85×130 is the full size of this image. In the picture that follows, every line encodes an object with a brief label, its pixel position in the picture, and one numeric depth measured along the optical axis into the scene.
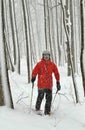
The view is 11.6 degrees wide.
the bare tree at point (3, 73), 9.18
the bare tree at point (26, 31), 20.64
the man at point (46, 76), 10.51
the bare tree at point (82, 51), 10.04
